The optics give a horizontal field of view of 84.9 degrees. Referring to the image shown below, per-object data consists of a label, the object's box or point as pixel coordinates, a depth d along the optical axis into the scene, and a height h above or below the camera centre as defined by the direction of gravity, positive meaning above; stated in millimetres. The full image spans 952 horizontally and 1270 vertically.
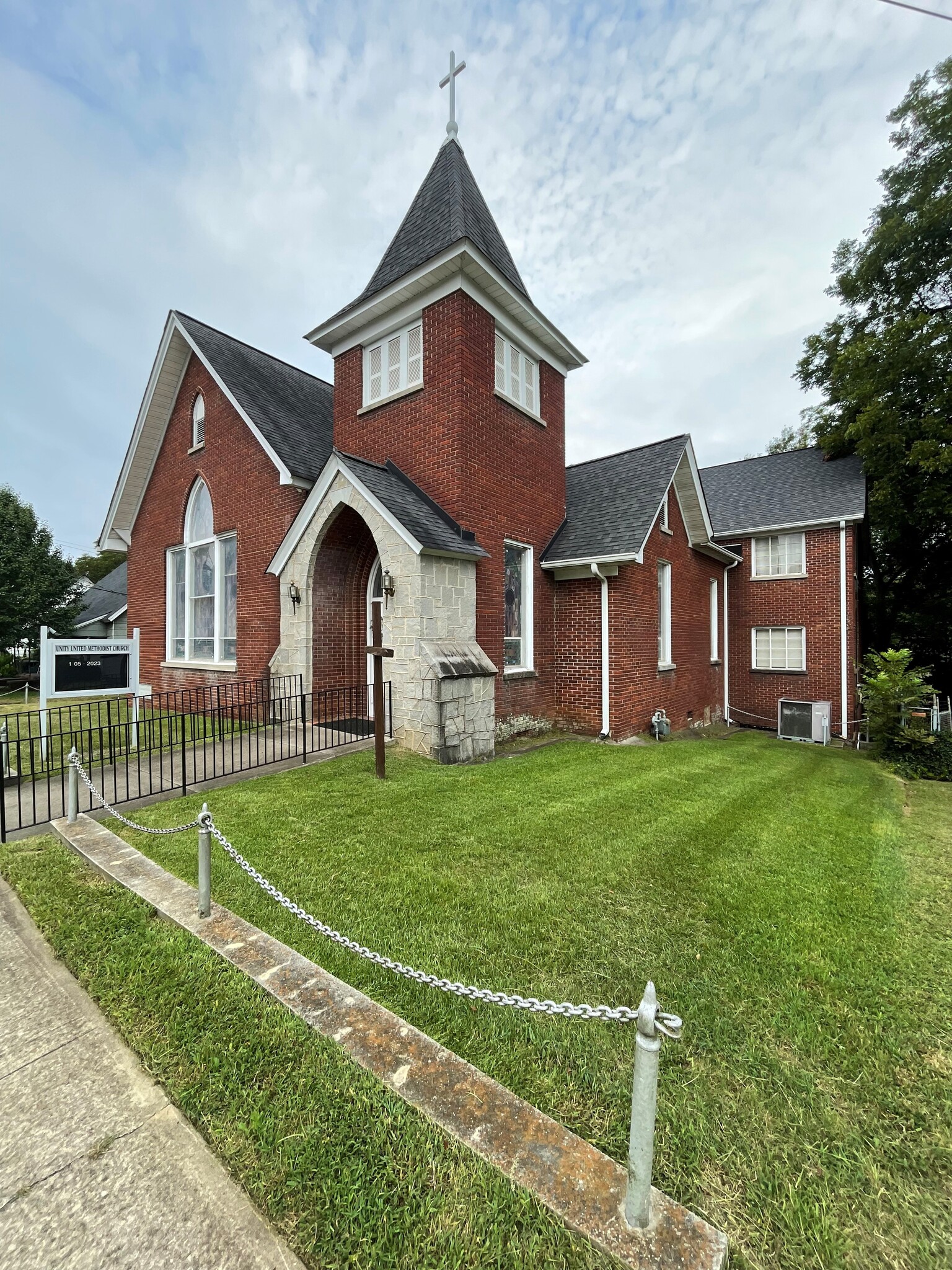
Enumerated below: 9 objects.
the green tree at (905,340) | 16188 +9483
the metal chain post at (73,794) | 5402 -1602
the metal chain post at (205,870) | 3404 -1519
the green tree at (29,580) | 23344 +2905
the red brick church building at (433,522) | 8961 +2520
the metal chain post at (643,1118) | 1553 -1488
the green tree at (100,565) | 45688 +6869
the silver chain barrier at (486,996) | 1613 -1398
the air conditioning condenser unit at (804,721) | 15086 -2556
